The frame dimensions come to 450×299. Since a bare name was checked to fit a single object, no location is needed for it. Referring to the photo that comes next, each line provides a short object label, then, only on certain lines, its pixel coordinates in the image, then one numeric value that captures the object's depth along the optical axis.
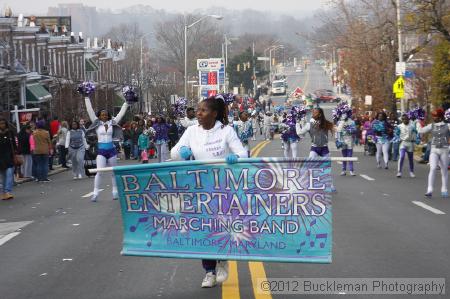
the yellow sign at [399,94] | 38.28
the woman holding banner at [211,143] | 9.01
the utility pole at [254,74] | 119.18
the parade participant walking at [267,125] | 54.03
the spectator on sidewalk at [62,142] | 30.28
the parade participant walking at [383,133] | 26.31
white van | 117.00
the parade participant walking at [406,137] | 23.11
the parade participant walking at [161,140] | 26.27
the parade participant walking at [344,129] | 22.66
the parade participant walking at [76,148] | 26.75
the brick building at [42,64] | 41.66
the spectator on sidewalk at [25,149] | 25.31
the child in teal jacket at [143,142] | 31.39
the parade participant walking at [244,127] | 26.59
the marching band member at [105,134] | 17.39
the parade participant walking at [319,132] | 18.69
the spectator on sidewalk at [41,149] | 25.33
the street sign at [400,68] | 38.19
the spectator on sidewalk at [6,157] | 19.75
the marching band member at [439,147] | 17.70
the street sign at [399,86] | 38.11
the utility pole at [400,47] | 38.03
